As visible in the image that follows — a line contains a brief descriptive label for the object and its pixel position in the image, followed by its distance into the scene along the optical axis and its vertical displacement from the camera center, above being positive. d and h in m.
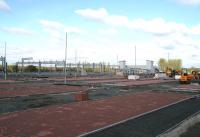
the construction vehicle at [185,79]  29.59 -1.39
